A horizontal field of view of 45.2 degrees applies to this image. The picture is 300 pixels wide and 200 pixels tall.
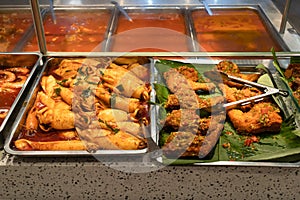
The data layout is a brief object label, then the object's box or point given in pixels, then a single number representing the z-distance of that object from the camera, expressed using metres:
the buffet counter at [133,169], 1.39
